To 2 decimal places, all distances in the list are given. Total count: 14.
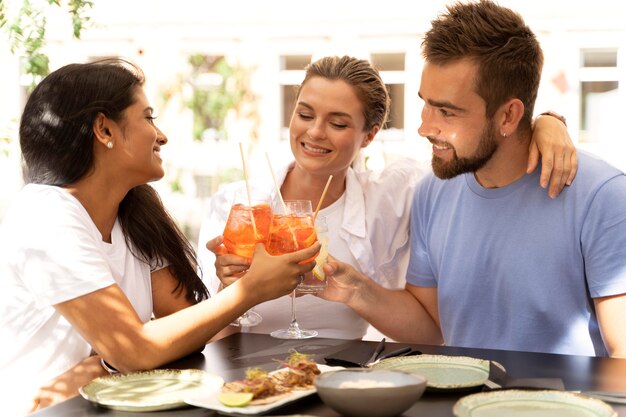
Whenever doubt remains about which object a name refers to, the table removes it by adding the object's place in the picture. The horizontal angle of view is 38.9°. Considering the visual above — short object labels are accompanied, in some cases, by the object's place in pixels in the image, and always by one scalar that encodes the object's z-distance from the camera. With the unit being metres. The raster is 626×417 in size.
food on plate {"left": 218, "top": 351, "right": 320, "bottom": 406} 1.88
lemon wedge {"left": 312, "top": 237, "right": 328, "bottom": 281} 2.69
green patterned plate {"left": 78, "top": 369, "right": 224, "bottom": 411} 1.87
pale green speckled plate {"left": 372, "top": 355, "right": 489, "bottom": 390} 2.04
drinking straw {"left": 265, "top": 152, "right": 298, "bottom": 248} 2.51
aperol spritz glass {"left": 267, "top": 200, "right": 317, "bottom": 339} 2.51
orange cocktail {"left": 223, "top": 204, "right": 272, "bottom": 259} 2.50
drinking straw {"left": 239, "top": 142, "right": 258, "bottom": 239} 2.50
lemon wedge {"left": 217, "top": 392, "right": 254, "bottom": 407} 1.83
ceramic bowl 1.71
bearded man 2.73
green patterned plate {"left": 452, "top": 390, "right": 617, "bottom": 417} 1.78
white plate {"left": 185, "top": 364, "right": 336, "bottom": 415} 1.81
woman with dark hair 2.27
